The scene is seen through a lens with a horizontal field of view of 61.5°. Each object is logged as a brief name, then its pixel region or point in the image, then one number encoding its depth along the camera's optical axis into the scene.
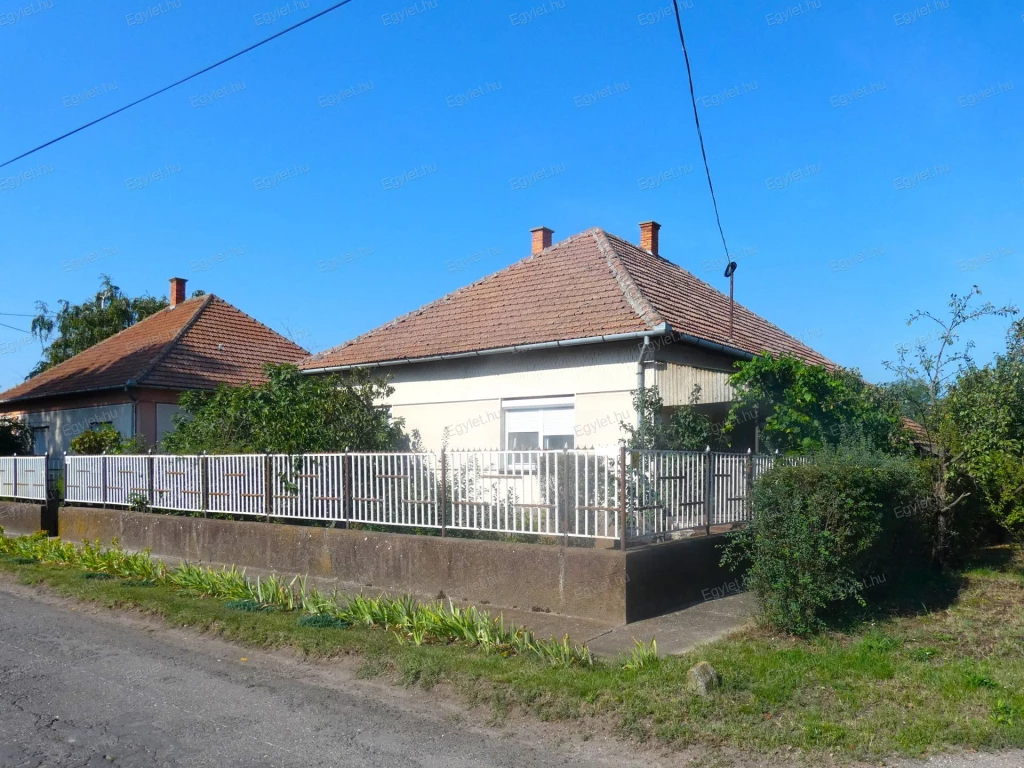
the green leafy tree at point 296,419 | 12.94
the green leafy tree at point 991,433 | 9.91
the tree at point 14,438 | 23.05
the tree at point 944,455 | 10.22
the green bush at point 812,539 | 7.41
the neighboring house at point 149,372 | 20.89
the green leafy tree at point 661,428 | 11.51
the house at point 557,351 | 12.20
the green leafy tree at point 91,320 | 36.38
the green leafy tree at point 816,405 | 11.31
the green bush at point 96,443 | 17.53
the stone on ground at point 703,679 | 5.88
